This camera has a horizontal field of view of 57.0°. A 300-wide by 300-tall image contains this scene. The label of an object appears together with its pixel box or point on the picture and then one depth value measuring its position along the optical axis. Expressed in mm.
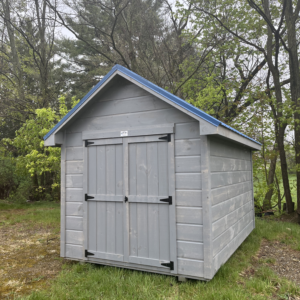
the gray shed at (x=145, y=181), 4035
